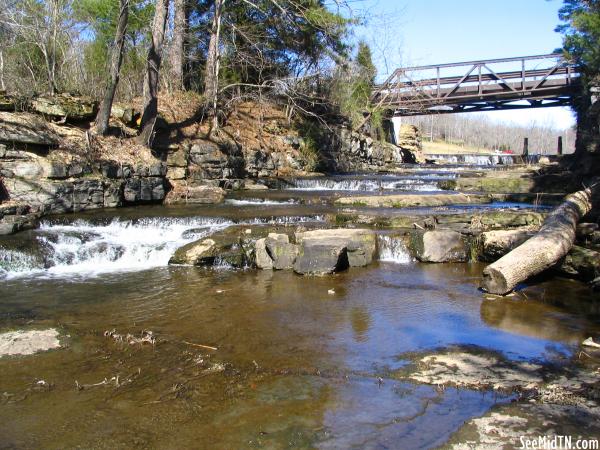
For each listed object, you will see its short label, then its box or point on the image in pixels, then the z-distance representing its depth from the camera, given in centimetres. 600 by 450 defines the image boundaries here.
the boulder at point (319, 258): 802
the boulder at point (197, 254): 873
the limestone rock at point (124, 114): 1578
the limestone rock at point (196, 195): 1389
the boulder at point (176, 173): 1527
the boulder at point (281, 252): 830
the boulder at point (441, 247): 870
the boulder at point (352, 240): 843
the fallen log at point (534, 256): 671
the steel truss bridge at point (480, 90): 2666
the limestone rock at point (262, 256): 846
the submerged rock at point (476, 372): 399
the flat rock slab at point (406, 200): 1261
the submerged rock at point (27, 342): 472
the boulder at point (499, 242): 809
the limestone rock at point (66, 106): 1312
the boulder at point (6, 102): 1223
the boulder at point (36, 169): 1128
